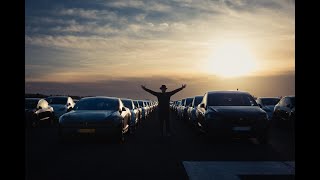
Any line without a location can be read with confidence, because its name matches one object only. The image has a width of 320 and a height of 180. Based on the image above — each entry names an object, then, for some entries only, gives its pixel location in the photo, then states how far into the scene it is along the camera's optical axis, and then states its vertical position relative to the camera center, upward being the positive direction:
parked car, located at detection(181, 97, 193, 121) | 16.33 -1.20
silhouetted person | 9.72 -0.34
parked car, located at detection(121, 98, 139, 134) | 10.93 -0.94
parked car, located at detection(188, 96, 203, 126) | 12.43 -0.90
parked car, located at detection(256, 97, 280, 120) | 14.65 -0.61
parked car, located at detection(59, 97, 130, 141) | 8.00 -0.94
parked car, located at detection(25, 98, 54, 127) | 12.85 -1.02
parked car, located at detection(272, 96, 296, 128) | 11.44 -0.95
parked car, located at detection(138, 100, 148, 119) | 19.96 -1.42
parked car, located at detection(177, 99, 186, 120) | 19.68 -1.54
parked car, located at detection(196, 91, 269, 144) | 8.19 -0.93
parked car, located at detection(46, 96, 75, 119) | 15.47 -0.71
